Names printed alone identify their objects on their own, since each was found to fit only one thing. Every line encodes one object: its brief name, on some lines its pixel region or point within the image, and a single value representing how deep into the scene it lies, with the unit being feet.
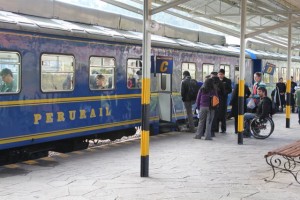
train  25.86
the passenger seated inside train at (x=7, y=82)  25.00
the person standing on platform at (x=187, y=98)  40.81
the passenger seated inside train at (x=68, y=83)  29.40
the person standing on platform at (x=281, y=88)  65.05
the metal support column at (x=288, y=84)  47.24
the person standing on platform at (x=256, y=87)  41.52
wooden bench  22.47
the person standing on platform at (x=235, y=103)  40.60
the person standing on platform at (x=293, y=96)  67.37
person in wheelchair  38.48
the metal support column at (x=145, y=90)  23.34
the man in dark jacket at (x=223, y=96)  40.88
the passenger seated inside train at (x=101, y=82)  32.50
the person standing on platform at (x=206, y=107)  37.19
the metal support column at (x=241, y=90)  35.04
